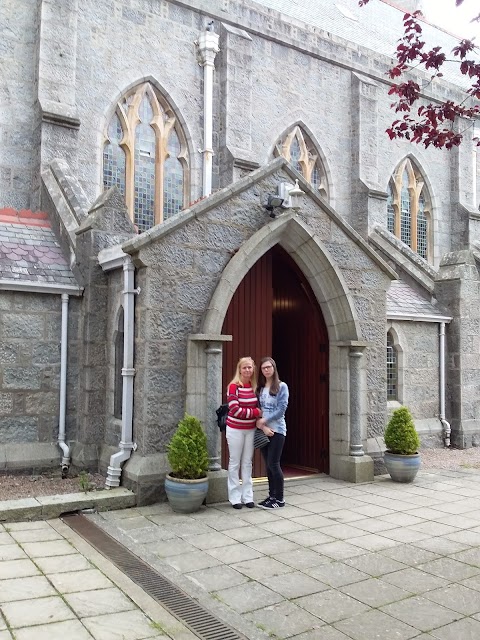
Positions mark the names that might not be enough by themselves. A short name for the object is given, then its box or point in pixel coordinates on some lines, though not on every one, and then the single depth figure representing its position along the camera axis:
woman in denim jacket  7.65
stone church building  7.97
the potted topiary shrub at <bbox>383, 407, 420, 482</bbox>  9.05
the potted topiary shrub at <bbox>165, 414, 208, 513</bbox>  7.08
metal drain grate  4.32
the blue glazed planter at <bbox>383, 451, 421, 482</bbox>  9.04
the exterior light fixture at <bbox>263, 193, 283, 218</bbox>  8.52
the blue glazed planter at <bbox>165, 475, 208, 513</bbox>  7.07
